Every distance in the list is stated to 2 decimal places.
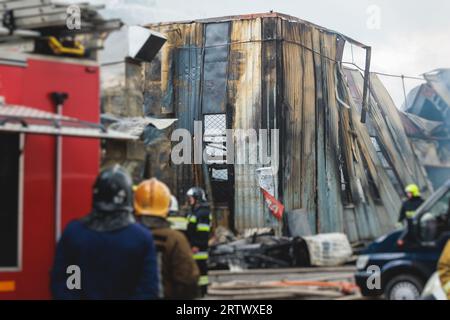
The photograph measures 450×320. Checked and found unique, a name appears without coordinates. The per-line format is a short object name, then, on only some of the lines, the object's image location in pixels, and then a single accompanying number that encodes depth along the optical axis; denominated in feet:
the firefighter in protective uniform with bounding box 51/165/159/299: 27.25
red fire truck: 29.27
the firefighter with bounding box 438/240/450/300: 29.27
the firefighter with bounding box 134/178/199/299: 27.94
